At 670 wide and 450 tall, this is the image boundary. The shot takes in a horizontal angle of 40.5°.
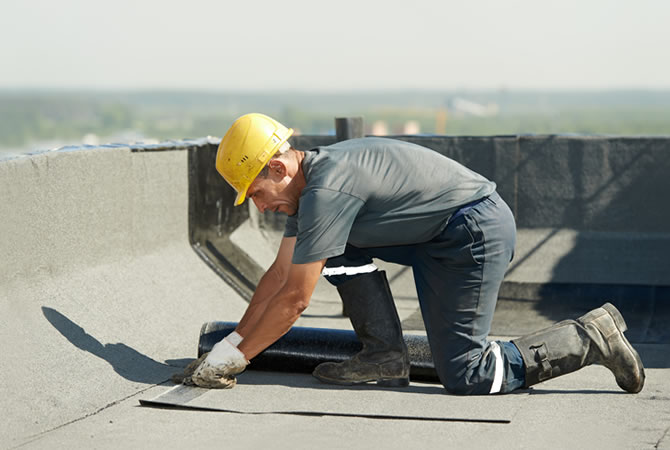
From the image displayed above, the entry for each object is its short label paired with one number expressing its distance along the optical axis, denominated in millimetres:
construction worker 4211
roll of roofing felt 4848
